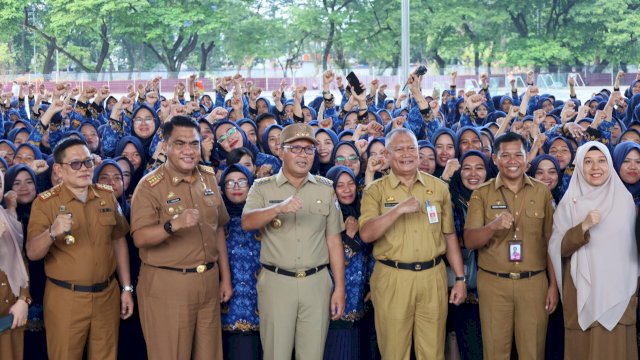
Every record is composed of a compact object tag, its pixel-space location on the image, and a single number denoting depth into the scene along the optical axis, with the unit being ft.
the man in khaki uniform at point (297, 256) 13.25
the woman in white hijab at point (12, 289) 12.72
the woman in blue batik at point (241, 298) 14.49
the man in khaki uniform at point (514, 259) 13.87
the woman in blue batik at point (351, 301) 14.66
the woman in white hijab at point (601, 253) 13.32
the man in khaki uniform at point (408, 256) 13.50
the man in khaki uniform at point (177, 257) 13.05
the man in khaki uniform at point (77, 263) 12.89
